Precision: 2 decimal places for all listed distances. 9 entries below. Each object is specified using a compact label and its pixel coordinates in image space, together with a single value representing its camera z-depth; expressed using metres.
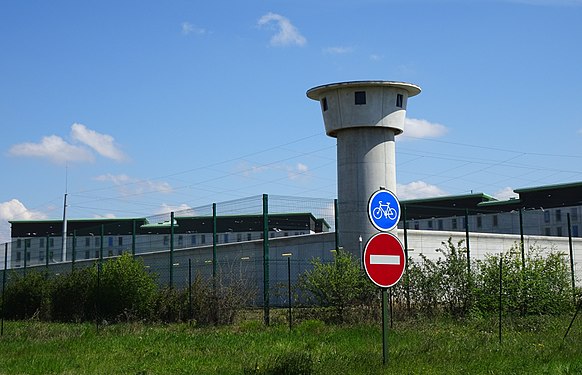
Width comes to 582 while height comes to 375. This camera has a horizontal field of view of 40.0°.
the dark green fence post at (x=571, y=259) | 24.35
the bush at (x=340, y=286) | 22.19
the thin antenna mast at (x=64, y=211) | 83.49
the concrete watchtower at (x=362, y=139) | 31.48
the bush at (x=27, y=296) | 31.14
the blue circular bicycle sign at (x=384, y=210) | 12.46
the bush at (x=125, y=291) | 26.09
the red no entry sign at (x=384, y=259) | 12.37
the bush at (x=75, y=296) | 28.31
